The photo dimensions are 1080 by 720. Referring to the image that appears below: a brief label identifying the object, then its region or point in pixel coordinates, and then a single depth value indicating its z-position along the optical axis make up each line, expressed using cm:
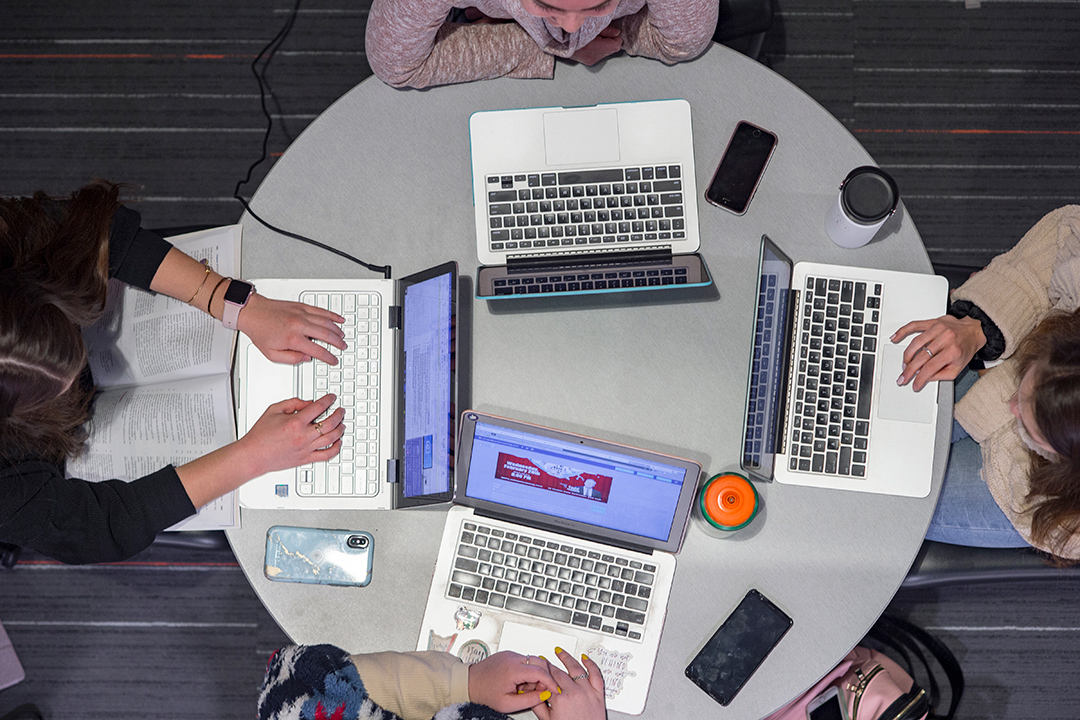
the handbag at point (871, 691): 156
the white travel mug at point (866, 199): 137
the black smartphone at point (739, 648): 137
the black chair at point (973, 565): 150
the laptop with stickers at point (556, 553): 135
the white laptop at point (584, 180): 143
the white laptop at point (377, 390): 137
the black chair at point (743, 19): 158
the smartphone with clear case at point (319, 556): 142
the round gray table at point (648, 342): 140
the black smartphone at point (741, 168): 146
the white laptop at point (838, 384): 140
